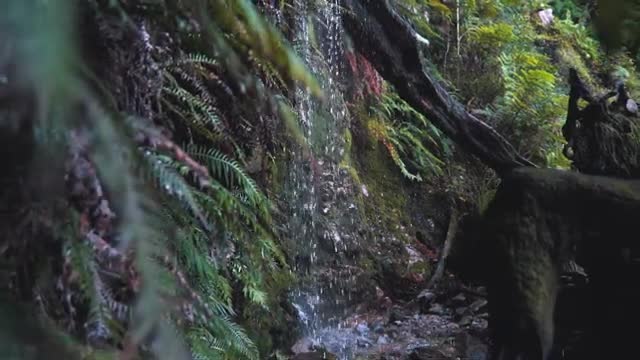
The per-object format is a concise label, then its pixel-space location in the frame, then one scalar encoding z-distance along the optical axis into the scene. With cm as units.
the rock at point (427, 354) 329
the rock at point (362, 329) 363
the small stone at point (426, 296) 399
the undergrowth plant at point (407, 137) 459
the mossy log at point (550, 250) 257
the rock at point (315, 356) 314
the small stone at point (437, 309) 392
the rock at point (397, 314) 379
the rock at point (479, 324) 364
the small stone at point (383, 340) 351
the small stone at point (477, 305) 388
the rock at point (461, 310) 386
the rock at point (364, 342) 346
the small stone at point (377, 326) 366
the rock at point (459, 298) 401
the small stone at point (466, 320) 372
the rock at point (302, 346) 319
